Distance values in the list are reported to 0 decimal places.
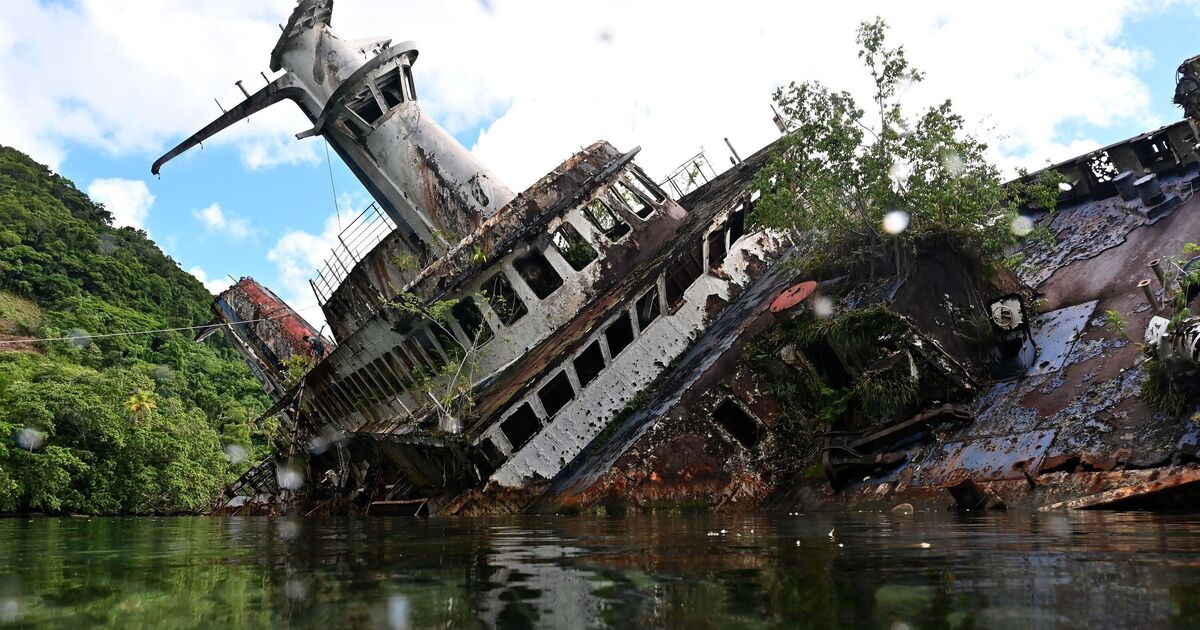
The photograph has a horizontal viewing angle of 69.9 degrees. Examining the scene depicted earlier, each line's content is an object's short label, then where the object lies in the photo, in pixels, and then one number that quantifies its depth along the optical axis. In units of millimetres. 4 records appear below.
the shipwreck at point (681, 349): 10641
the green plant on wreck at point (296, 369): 23875
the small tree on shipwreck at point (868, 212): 12500
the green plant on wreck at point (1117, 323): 10570
